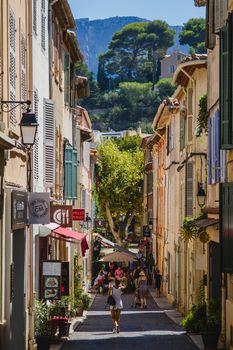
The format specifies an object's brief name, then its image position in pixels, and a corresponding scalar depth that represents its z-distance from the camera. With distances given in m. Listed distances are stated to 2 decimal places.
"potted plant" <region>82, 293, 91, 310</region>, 38.71
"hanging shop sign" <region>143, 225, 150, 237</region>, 68.50
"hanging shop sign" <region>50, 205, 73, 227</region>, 27.16
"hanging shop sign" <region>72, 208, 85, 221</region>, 32.81
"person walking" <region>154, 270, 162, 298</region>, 53.09
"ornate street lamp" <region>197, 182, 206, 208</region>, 28.84
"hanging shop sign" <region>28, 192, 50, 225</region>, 20.31
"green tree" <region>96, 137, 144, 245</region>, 81.12
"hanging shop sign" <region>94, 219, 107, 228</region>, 71.41
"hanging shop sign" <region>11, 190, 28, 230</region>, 17.55
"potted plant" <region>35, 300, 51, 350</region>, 22.73
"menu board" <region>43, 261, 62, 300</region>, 24.78
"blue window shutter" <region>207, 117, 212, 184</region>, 26.06
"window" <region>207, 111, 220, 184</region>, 24.41
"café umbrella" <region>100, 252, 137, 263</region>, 56.91
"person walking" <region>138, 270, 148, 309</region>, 42.97
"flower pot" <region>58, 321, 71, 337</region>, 25.61
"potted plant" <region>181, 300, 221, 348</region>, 23.84
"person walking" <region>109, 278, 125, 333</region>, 29.17
